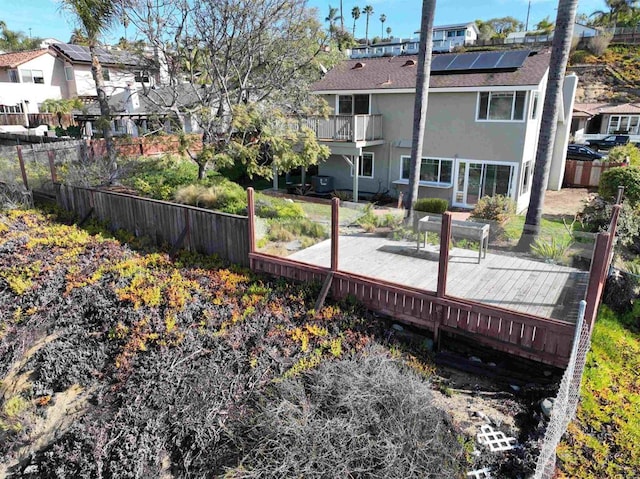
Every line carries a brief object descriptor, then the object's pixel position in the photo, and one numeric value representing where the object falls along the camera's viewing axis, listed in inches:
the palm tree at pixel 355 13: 3585.1
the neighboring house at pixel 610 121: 1423.0
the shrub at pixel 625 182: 517.7
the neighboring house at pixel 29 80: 1449.3
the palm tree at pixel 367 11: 3583.2
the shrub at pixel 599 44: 2170.3
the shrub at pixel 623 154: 717.2
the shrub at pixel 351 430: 176.4
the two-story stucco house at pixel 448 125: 612.1
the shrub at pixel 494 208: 515.7
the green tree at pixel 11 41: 2608.3
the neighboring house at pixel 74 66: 1508.4
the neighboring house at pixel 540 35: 2372.5
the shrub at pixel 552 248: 247.0
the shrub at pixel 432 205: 590.9
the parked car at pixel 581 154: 1039.2
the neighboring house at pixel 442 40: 2449.6
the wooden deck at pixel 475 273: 236.5
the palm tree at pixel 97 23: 567.8
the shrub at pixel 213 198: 474.9
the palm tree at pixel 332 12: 2657.5
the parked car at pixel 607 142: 1289.4
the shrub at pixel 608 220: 398.6
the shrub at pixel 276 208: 334.0
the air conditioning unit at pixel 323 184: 763.4
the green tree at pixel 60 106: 1334.9
